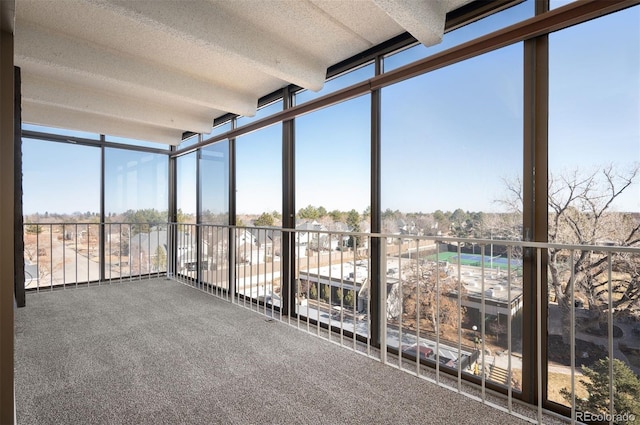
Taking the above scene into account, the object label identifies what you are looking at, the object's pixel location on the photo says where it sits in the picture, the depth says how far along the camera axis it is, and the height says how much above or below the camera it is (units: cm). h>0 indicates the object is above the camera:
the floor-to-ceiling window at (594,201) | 156 +5
